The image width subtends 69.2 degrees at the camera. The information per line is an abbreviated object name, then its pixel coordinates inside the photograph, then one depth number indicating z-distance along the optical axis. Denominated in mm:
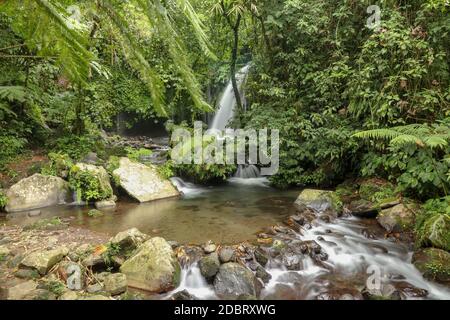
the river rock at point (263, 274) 4419
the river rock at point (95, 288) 3797
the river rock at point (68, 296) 3543
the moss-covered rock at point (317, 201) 6797
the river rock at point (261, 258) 4723
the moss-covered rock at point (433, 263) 4348
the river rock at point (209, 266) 4348
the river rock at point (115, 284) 3850
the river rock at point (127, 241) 4621
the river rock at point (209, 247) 4784
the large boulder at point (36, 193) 6715
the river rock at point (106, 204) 7071
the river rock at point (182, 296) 3861
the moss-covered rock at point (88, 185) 7246
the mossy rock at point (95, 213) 6492
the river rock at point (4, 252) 4433
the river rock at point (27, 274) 3909
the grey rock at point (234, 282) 4078
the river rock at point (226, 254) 4555
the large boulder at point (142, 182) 7780
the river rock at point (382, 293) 3844
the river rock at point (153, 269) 4086
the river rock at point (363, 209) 6461
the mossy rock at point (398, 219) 5715
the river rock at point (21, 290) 3455
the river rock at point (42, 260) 4008
